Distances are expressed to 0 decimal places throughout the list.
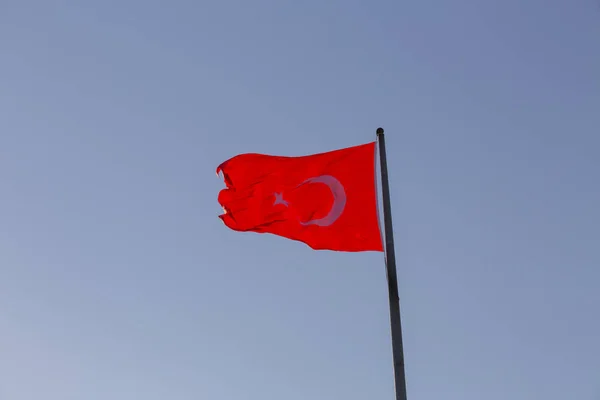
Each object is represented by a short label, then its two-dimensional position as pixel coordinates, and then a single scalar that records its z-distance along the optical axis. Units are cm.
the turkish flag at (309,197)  1659
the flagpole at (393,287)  1310
